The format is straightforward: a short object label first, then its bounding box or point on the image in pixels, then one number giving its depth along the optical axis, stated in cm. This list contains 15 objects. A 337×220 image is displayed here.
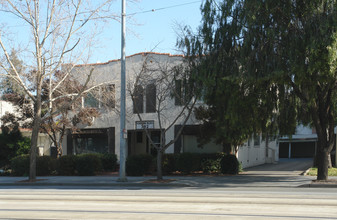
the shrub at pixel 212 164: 2245
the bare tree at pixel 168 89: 1858
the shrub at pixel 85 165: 2342
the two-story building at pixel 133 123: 2431
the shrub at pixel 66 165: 2405
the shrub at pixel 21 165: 2455
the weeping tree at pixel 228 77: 1639
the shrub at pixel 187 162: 2209
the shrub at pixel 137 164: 2236
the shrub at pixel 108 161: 2567
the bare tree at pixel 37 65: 2016
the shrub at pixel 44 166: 2475
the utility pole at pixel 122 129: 1867
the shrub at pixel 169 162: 2273
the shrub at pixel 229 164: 2192
